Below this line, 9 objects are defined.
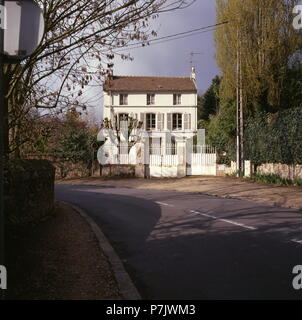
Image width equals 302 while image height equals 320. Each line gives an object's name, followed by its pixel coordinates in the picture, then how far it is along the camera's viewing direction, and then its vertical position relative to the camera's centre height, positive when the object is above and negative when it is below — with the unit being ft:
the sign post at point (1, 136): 10.76 +0.72
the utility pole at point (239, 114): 88.33 +10.60
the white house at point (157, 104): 165.37 +23.63
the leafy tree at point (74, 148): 119.55 +5.14
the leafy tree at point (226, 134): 106.22 +8.75
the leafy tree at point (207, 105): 182.24 +26.37
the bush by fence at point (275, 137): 71.56 +5.52
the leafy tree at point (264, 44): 89.81 +25.02
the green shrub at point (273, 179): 71.18 -1.90
